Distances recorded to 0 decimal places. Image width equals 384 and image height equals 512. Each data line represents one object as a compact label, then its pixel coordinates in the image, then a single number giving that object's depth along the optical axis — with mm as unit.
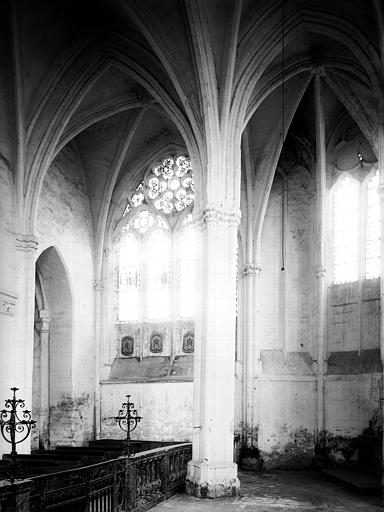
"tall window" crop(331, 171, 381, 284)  20578
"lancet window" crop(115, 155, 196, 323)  23547
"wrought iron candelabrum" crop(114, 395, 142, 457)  11872
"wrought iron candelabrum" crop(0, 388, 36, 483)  8258
